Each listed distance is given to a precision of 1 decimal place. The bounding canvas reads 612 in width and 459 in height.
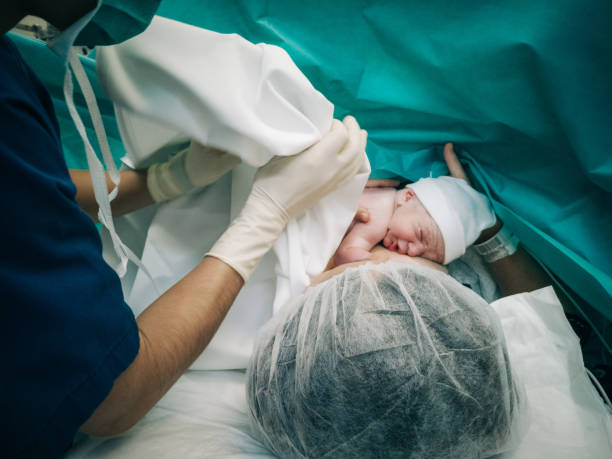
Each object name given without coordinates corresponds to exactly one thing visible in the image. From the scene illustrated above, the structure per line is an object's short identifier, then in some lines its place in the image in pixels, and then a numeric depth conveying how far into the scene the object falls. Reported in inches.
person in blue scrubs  11.5
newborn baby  23.1
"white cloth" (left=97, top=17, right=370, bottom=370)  17.1
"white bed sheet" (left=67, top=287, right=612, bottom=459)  16.6
